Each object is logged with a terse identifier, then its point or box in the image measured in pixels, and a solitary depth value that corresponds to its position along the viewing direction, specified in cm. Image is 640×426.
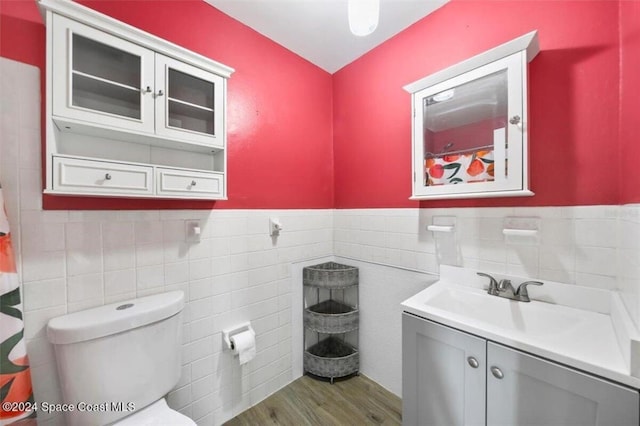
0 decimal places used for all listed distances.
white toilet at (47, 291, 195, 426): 93
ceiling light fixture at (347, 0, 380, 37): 96
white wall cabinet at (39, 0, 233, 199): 92
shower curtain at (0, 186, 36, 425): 86
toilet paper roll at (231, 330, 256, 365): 146
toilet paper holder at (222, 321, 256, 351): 147
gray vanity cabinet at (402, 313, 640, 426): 74
